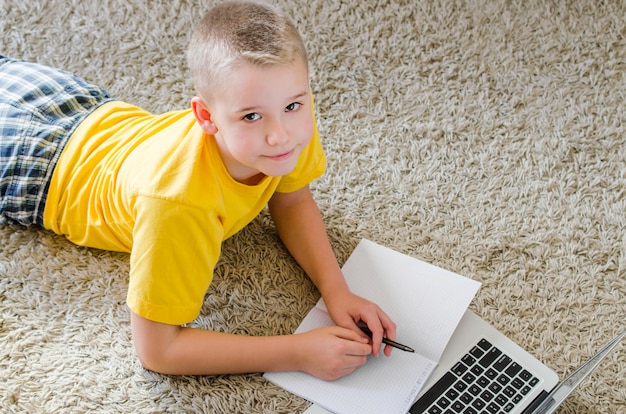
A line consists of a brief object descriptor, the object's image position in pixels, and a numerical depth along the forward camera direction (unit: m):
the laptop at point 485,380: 0.96
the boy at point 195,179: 0.83
